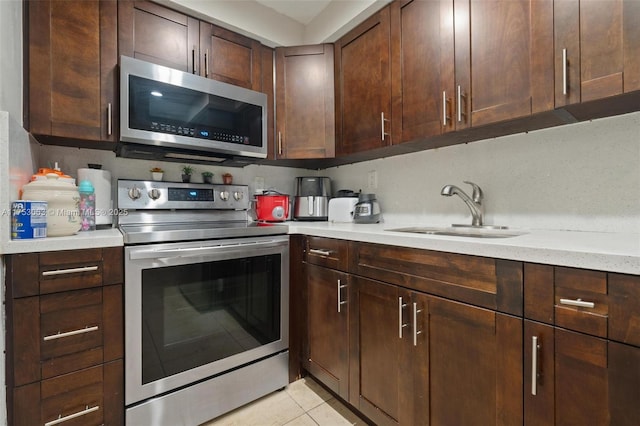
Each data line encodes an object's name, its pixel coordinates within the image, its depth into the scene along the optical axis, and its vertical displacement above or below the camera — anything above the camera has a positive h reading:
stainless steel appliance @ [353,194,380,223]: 1.88 +0.01
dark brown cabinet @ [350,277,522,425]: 0.89 -0.53
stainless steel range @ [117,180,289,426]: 1.25 -0.47
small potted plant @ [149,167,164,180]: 1.80 +0.24
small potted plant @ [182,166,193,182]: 1.90 +0.25
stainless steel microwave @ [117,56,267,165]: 1.46 +0.53
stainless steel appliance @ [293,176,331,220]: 2.18 +0.10
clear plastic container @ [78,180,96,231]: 1.43 +0.04
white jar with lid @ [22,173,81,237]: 1.15 +0.05
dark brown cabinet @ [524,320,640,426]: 0.69 -0.43
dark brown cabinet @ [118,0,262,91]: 1.54 +0.96
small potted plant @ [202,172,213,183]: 1.97 +0.24
